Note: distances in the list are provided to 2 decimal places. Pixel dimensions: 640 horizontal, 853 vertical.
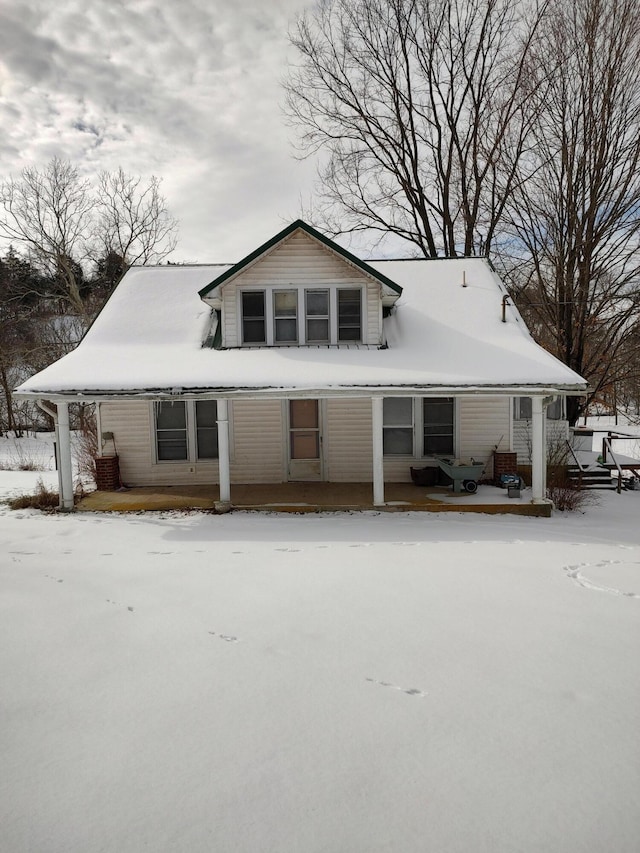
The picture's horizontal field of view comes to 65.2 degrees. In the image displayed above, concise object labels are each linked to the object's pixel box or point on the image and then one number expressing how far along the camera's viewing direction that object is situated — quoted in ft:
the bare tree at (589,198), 58.03
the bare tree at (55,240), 83.41
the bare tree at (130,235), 91.97
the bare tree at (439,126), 71.36
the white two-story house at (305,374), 31.83
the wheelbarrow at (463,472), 35.35
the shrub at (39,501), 35.50
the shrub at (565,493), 34.91
